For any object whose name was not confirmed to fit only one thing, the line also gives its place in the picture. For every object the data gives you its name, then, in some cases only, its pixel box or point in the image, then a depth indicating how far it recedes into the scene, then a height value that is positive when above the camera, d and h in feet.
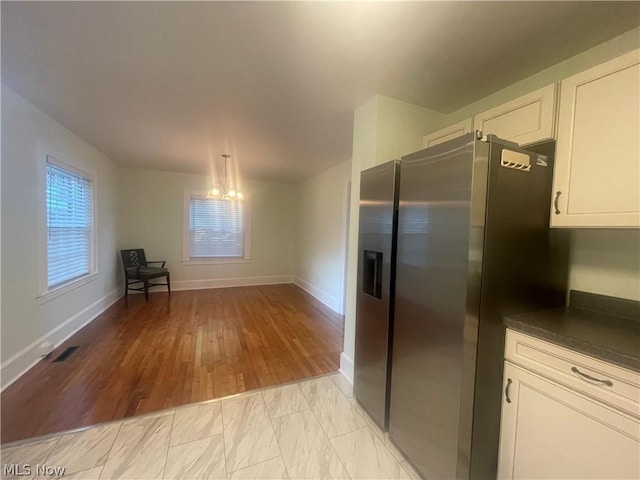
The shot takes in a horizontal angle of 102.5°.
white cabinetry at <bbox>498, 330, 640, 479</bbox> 2.98 -2.31
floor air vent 7.98 -4.29
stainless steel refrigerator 3.76 -0.69
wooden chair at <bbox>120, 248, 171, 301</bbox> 14.08 -2.63
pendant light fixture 13.03 +2.95
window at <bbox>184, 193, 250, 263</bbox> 17.10 -0.23
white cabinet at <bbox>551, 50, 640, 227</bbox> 3.48 +1.36
